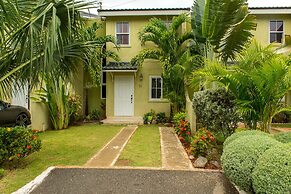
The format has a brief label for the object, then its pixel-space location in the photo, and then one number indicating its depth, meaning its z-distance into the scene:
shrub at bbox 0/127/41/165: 4.93
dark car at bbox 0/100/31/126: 9.07
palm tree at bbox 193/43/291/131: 5.10
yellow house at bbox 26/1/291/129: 12.63
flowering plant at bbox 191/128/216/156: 5.72
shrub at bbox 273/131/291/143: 4.17
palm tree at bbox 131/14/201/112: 10.87
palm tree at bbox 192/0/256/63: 6.93
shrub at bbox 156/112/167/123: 12.24
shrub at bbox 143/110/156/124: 12.00
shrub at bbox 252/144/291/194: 2.76
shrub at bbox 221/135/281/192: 3.39
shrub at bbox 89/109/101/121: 13.37
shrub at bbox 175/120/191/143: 8.03
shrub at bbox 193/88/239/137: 6.40
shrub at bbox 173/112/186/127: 9.58
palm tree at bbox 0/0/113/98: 4.02
